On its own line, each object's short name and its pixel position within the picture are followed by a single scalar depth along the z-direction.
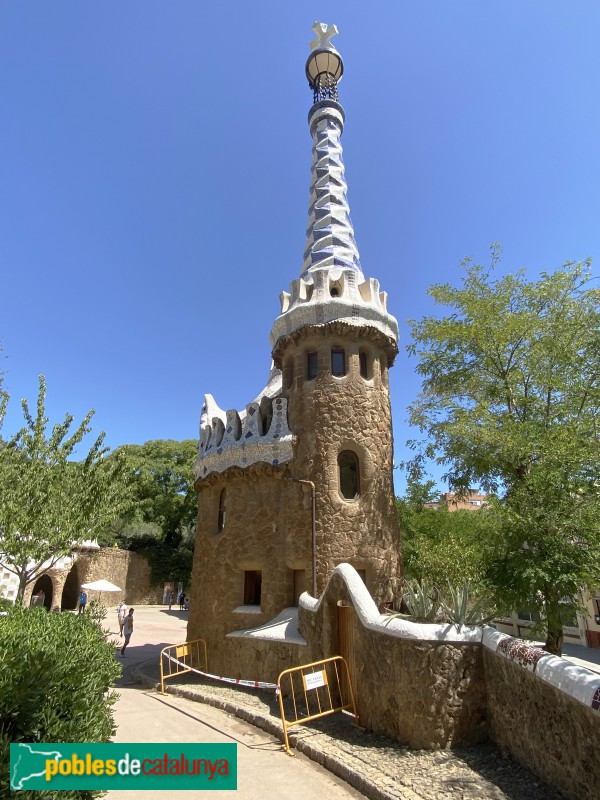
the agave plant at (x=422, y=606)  6.52
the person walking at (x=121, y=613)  16.84
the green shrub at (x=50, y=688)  3.19
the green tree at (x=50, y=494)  7.88
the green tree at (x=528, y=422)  7.20
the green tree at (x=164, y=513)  28.31
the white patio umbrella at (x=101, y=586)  18.53
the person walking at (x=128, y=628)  13.95
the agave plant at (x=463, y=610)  6.26
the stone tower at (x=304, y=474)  10.02
